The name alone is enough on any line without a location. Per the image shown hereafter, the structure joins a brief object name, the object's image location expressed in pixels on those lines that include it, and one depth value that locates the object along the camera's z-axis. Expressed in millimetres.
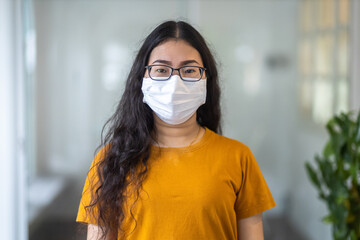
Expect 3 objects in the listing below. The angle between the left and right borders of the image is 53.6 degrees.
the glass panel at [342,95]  2623
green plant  1953
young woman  1048
